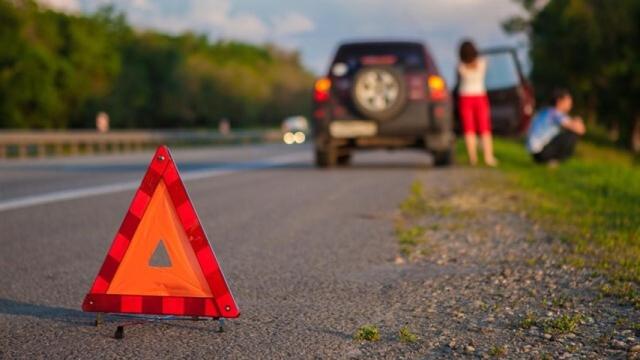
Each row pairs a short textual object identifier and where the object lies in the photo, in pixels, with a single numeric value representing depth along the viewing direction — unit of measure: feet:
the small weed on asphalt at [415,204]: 29.06
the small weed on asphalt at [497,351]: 12.20
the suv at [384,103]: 46.32
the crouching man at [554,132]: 46.96
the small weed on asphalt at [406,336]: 13.04
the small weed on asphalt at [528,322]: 13.67
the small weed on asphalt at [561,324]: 13.37
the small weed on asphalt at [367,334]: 13.17
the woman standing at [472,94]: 48.57
